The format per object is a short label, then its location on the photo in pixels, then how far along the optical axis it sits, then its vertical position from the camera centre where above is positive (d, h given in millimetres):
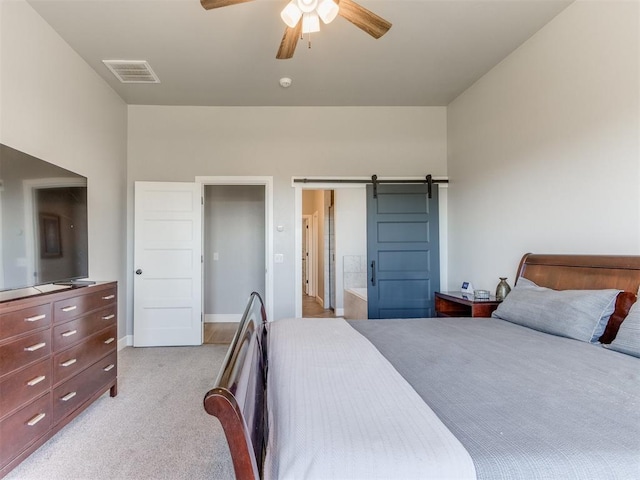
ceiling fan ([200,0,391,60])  1821 +1344
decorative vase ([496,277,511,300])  2916 -444
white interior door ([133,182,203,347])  3953 -282
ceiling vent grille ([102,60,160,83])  3168 +1755
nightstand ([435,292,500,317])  2891 -624
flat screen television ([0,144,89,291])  1938 +135
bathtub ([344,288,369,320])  4484 -945
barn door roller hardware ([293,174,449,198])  4215 +785
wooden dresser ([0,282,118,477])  1632 -722
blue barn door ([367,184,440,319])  4195 -140
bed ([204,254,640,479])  765 -523
